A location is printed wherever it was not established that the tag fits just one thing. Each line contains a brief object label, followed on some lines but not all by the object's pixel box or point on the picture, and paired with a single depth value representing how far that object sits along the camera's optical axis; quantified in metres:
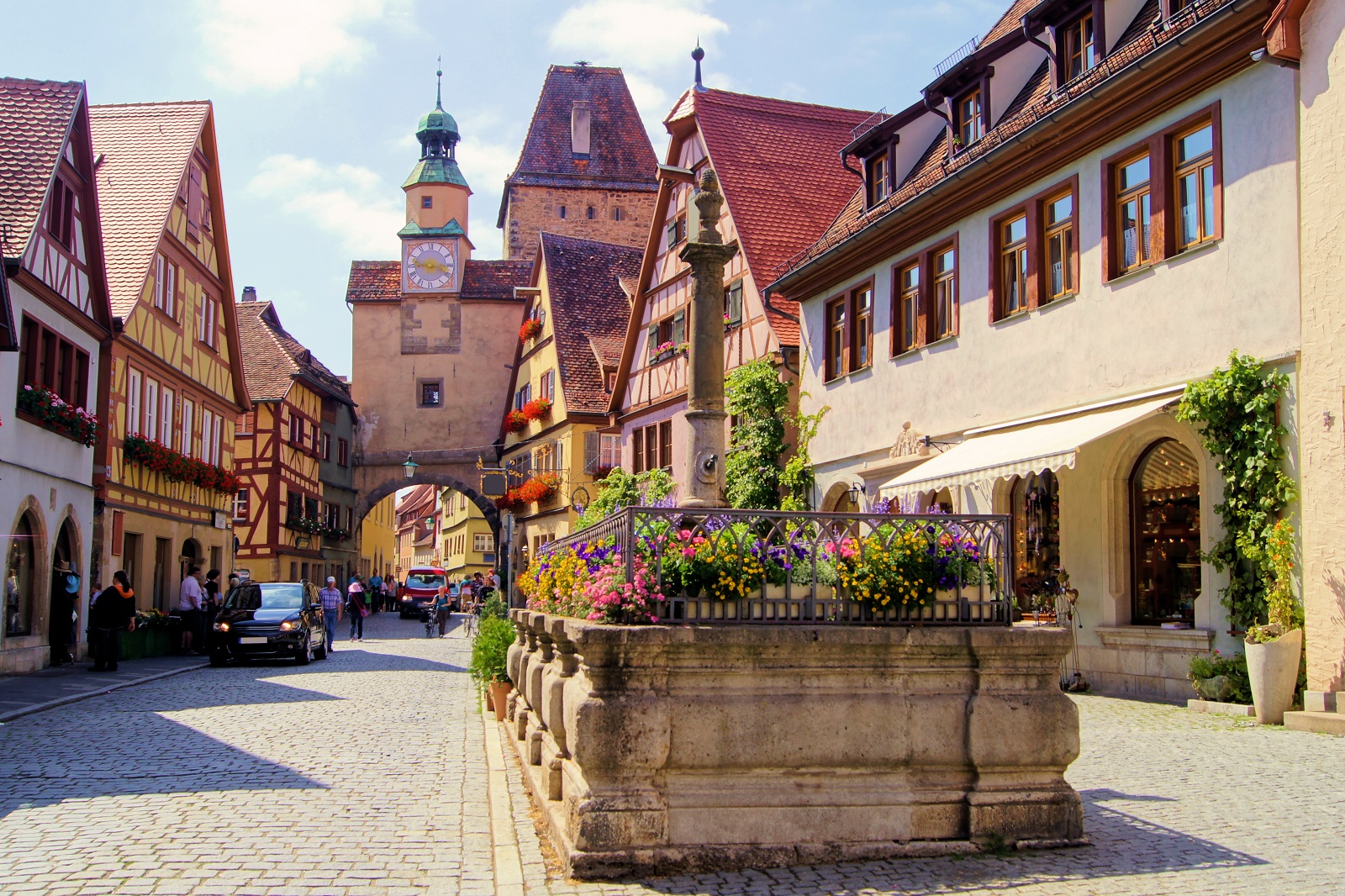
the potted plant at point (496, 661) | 13.30
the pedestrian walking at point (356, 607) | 33.28
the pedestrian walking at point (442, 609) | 34.94
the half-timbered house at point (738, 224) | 26.48
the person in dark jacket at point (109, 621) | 19.31
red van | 50.84
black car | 21.83
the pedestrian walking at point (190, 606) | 24.39
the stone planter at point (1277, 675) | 11.59
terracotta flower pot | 13.25
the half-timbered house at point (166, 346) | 24.34
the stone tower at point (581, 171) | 63.84
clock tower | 52.00
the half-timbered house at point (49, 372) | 18.64
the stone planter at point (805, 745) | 6.21
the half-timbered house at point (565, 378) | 39.38
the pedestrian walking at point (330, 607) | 26.53
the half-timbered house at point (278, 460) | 41.97
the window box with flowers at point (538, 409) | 42.25
